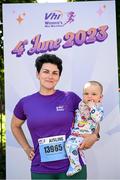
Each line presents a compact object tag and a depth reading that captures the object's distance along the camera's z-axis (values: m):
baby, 3.35
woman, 3.28
